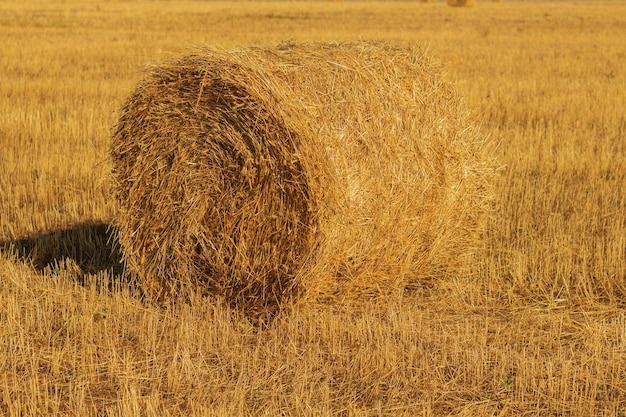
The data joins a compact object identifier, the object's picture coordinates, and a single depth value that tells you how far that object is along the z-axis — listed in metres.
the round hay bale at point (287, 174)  10.68
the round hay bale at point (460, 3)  100.37
